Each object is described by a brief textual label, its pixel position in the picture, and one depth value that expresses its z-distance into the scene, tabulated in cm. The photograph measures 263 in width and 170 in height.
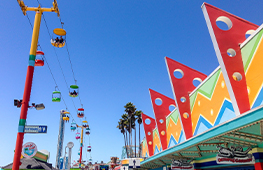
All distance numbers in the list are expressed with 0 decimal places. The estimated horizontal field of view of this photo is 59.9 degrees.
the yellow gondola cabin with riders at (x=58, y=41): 1272
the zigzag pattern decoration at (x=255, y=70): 930
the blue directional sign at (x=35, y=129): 1006
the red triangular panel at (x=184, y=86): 1641
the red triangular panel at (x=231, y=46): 1001
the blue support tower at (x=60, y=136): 4022
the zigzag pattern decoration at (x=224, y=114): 1143
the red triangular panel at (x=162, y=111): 2277
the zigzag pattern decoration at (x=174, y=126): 1948
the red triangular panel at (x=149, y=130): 2892
